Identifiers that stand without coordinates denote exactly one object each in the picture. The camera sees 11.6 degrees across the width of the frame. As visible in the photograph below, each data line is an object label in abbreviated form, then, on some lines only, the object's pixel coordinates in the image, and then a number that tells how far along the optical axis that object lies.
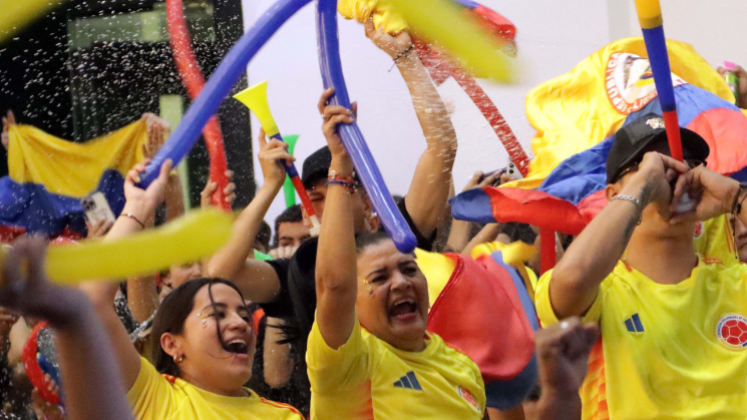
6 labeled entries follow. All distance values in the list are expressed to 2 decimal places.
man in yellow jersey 6.50
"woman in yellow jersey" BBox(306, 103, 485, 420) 6.35
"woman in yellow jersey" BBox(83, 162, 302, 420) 6.35
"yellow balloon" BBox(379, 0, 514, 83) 5.90
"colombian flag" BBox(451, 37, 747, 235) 7.04
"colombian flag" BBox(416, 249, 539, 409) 6.73
